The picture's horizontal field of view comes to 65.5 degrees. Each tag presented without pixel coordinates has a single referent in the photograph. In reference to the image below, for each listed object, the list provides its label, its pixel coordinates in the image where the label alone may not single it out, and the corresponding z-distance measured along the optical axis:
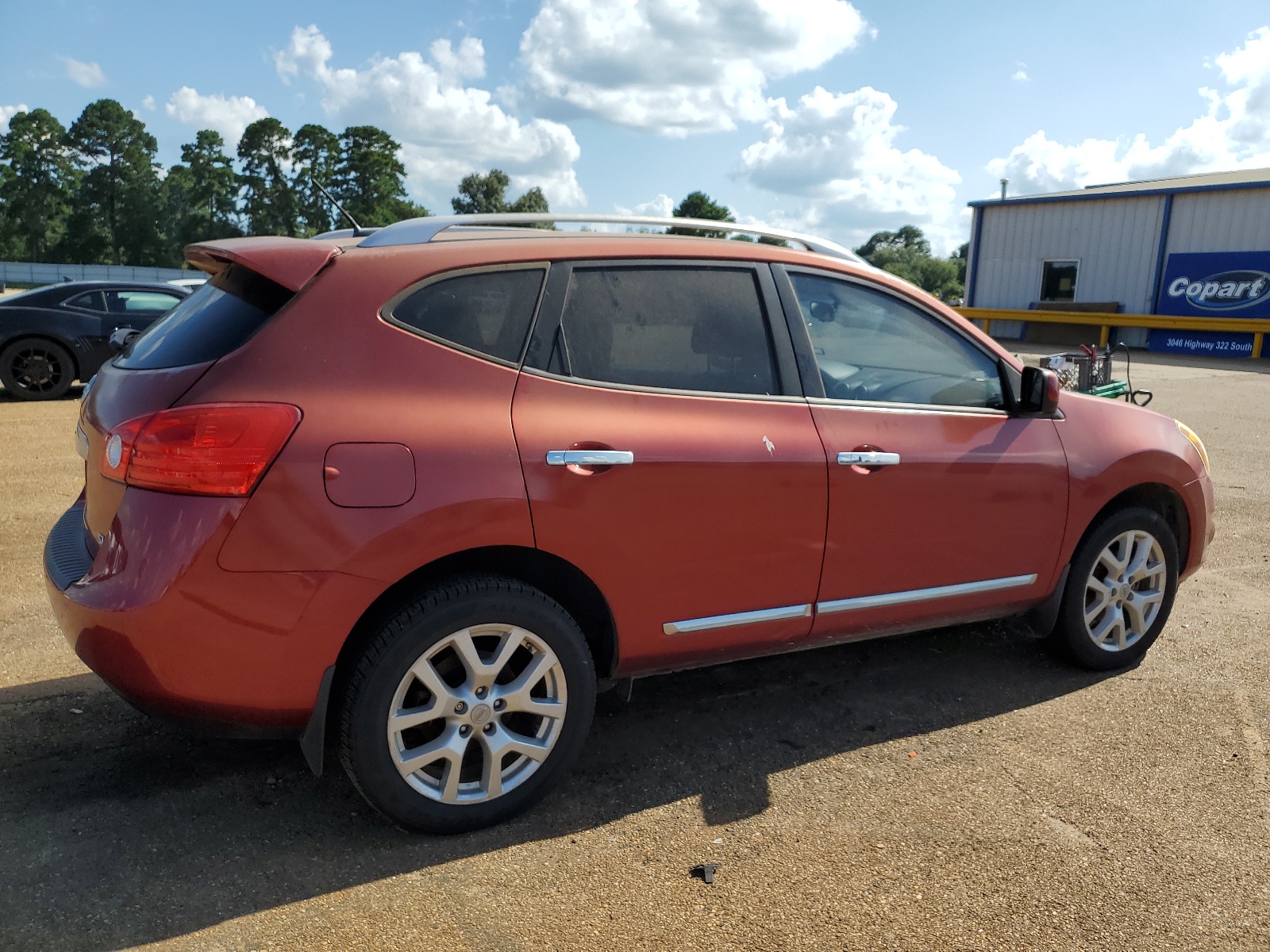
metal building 26.16
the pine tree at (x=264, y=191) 77.25
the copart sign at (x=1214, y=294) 25.55
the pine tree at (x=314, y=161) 76.38
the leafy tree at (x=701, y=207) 79.79
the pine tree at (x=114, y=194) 77.25
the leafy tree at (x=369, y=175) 78.19
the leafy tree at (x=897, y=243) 105.80
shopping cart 8.68
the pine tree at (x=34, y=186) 76.31
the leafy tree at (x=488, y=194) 82.44
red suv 2.53
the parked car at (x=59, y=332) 11.05
